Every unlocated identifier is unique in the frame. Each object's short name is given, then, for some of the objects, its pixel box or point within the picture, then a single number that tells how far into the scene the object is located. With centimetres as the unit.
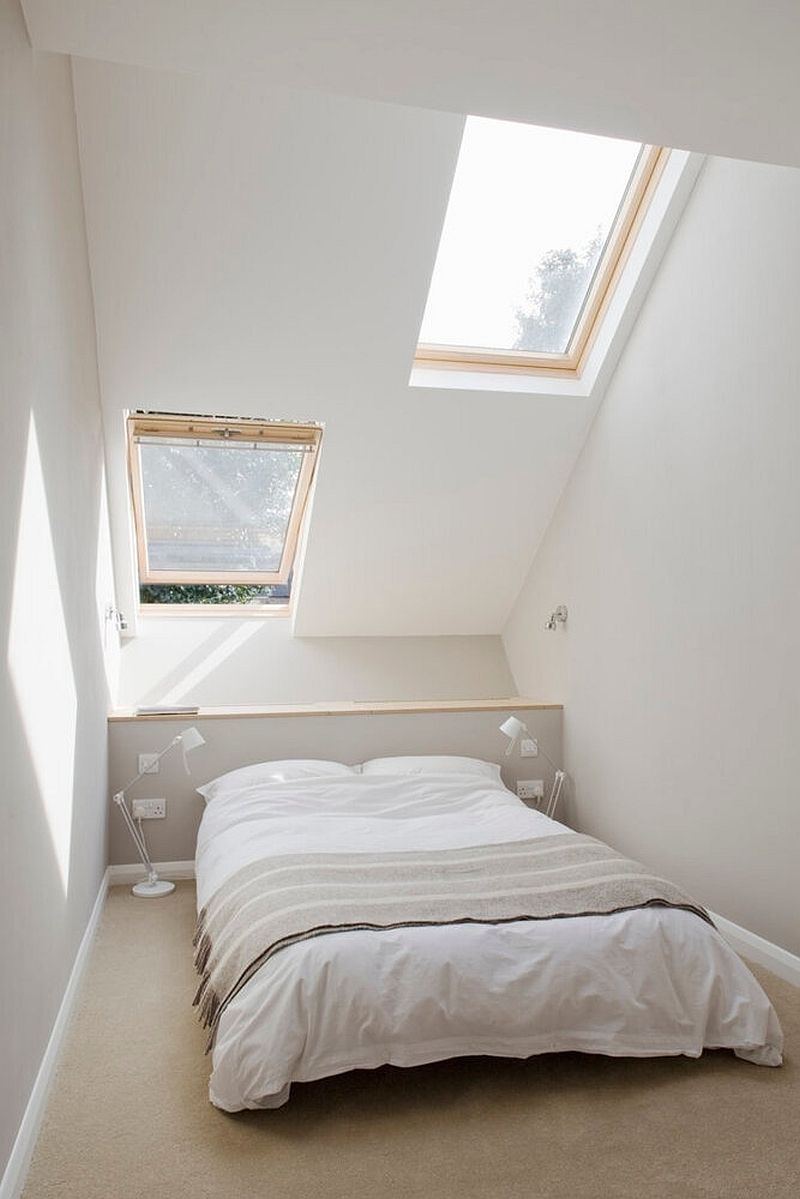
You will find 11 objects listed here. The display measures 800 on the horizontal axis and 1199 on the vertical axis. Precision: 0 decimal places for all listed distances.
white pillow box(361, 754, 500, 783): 397
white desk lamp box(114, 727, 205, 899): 366
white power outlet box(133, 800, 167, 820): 388
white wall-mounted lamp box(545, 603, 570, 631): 432
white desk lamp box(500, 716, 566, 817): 420
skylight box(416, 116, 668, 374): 325
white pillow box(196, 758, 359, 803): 371
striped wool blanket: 227
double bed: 207
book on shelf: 397
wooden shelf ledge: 401
